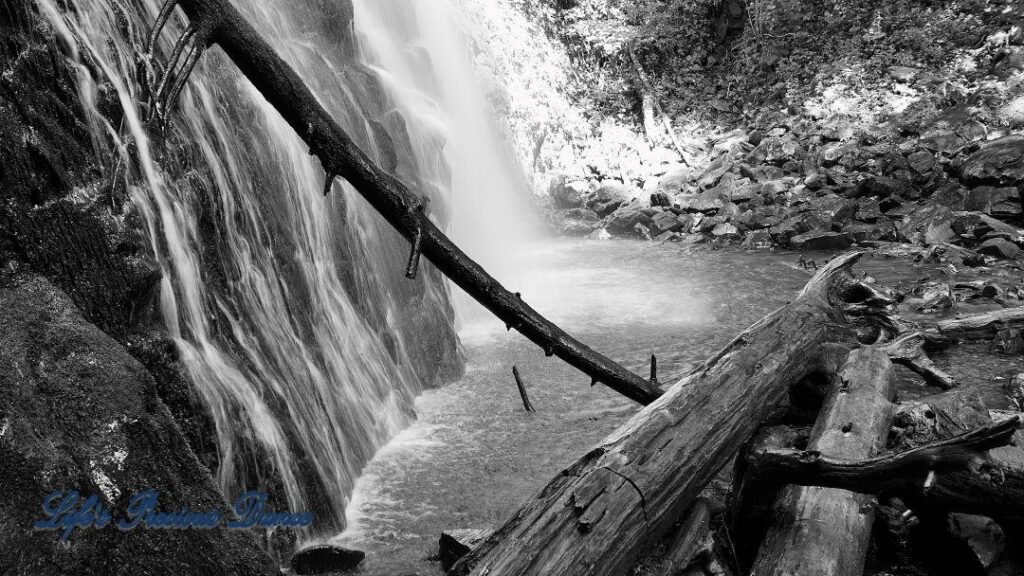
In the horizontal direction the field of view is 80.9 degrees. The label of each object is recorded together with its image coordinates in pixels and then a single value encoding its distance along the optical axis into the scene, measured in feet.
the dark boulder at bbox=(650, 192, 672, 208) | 53.16
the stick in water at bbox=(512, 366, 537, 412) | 19.18
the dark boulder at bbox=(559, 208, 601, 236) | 57.82
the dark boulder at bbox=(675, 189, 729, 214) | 49.62
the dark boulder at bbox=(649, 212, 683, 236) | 50.03
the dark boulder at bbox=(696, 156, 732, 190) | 52.65
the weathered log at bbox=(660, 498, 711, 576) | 9.37
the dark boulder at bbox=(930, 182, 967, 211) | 37.91
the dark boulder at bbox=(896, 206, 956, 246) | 35.54
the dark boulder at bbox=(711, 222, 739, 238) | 45.26
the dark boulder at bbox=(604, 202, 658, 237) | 52.54
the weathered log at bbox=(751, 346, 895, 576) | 8.49
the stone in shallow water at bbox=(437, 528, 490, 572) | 12.84
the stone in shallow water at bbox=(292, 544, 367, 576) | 12.85
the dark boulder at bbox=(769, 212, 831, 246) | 40.99
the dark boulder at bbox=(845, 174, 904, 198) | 41.32
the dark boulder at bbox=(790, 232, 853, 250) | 38.88
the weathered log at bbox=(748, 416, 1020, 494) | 7.39
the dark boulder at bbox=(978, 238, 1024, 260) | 31.32
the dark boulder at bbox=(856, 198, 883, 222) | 40.70
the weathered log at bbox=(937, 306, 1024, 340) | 19.71
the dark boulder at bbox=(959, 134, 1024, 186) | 36.22
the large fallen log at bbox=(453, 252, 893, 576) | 7.63
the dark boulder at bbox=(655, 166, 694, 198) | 54.44
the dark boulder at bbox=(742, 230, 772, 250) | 42.63
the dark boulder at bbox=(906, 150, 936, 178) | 41.14
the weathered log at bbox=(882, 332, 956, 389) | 17.08
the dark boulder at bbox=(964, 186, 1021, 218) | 35.32
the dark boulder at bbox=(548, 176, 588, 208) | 61.11
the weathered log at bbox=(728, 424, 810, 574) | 9.38
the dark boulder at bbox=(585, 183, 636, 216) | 57.98
